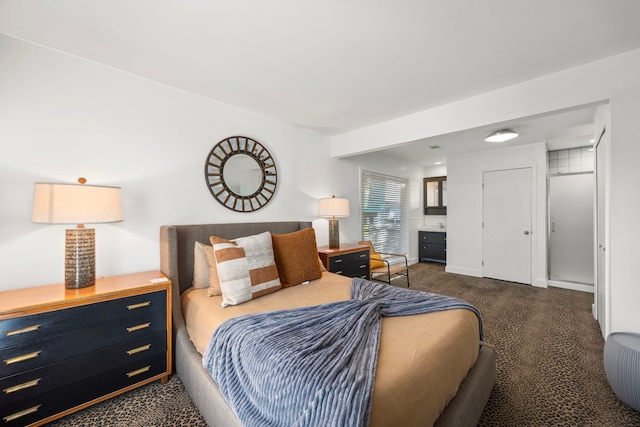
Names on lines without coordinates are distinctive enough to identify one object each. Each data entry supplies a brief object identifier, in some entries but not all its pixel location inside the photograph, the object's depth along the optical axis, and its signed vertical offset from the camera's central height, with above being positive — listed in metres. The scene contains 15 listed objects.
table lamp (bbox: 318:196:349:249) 3.75 +0.01
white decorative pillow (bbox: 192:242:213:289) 2.35 -0.49
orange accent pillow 2.48 -0.43
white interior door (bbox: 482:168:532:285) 4.55 -0.23
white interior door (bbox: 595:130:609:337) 2.46 -0.18
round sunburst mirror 2.87 +0.45
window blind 5.04 +0.03
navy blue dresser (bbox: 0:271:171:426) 1.49 -0.82
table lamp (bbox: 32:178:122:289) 1.67 +0.01
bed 1.13 -0.75
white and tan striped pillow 2.00 -0.44
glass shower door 4.25 -0.28
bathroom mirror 6.52 +0.41
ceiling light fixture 3.62 +1.05
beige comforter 1.05 -0.69
